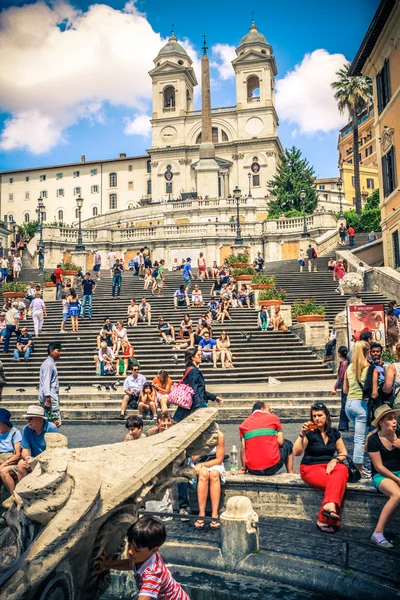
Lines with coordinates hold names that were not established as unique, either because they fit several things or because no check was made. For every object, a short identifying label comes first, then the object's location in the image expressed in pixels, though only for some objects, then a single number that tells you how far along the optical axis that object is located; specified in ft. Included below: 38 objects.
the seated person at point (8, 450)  18.94
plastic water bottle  21.49
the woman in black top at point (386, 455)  17.40
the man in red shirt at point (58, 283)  84.53
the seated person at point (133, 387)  40.37
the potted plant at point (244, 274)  82.07
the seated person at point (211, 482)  20.03
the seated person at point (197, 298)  74.38
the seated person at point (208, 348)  52.75
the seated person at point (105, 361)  51.62
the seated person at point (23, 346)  57.67
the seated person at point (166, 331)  59.82
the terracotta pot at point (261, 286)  73.46
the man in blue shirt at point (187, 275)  88.94
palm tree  158.10
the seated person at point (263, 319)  62.34
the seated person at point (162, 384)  37.86
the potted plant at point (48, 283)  84.28
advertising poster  44.50
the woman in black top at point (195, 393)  24.85
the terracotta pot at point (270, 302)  65.82
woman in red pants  18.39
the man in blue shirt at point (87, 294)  70.27
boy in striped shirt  11.69
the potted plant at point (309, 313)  57.67
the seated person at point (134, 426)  22.11
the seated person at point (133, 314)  66.95
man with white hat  19.90
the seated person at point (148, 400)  37.37
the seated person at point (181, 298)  74.90
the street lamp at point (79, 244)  125.49
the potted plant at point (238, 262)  87.45
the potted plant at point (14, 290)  79.36
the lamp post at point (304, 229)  124.36
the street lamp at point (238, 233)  120.67
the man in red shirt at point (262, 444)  21.17
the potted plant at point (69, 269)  92.49
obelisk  218.38
